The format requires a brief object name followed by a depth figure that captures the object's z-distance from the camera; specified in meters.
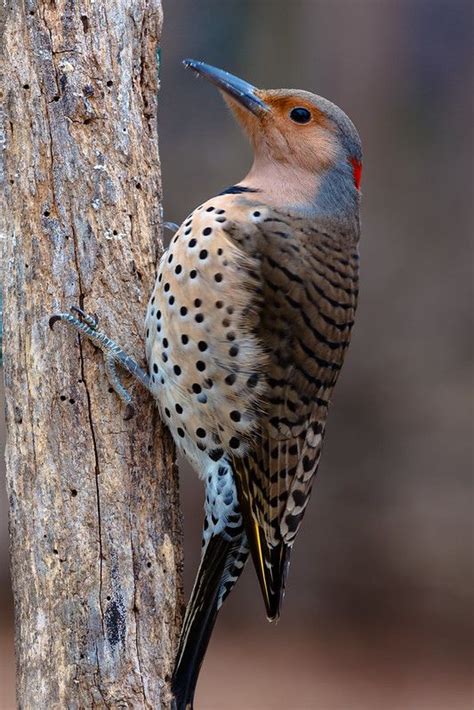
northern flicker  5.89
